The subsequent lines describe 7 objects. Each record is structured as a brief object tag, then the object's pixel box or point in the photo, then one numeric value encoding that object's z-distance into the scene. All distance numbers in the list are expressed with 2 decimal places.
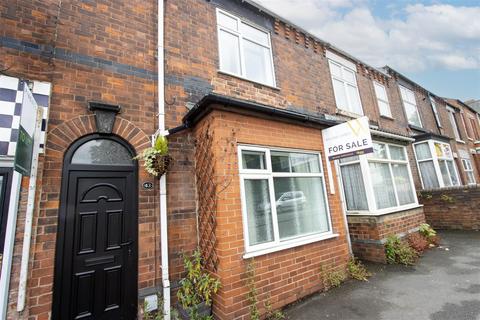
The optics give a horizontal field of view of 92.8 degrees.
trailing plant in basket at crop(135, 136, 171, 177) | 3.63
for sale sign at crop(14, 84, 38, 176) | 2.33
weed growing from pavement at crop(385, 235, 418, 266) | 5.29
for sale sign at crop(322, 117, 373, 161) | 4.14
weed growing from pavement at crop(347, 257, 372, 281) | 4.59
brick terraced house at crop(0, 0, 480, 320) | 3.07
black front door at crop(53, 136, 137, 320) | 3.08
